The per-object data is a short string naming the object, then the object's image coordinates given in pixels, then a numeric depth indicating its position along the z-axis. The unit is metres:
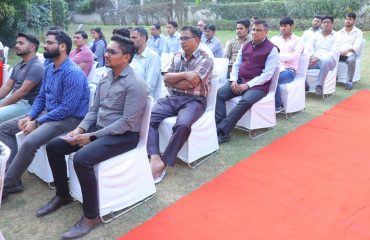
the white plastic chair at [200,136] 3.74
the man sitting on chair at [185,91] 3.57
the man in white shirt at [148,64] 4.19
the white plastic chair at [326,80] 6.16
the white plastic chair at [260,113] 4.53
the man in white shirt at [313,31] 6.87
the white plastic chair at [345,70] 6.93
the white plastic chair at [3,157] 1.81
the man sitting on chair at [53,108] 3.08
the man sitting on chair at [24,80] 3.74
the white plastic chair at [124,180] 2.81
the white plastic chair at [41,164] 3.32
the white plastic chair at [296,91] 5.19
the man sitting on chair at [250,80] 4.40
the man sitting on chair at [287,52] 5.32
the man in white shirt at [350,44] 6.80
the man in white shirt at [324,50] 6.09
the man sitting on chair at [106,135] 2.71
